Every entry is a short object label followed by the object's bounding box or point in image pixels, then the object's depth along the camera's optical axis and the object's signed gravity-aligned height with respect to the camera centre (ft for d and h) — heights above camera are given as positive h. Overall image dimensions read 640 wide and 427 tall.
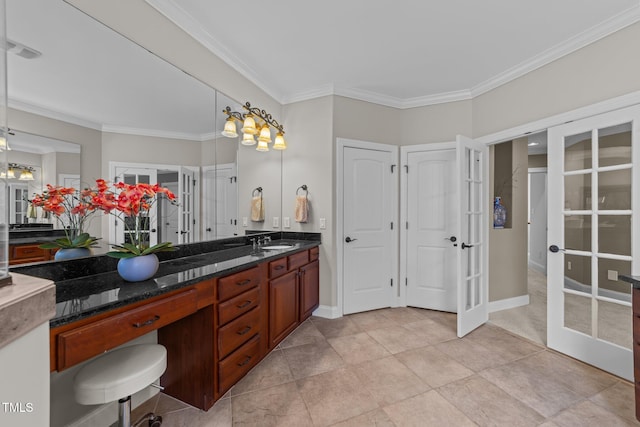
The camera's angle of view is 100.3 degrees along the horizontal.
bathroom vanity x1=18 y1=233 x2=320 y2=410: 3.53 -1.72
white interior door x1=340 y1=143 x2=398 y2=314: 10.47 -0.56
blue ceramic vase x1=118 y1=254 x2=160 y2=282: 4.69 -0.99
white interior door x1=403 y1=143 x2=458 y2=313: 10.64 -0.52
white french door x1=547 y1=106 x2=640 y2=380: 6.61 -0.61
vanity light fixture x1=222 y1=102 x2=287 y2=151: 8.11 +2.85
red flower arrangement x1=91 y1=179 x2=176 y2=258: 4.69 +0.12
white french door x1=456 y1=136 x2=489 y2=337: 8.87 -0.77
